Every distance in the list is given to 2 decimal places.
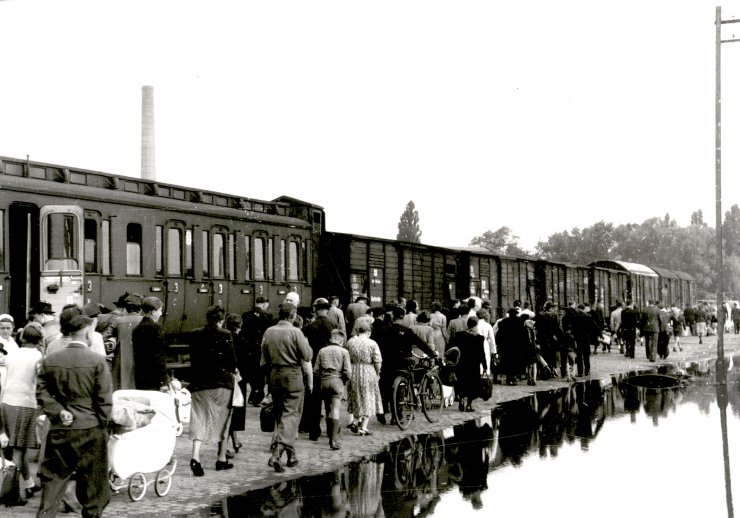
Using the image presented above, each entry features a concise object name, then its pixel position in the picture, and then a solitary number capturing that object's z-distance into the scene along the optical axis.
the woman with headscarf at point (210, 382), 10.00
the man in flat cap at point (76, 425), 6.92
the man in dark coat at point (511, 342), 20.34
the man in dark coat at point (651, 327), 28.08
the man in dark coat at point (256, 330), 13.77
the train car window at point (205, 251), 20.97
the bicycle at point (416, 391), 13.89
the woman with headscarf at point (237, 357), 11.10
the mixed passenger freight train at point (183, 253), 16.55
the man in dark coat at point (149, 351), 9.69
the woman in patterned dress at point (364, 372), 13.12
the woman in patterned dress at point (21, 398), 8.62
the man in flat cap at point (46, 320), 9.77
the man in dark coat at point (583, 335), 22.53
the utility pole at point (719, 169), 20.71
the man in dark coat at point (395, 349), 14.07
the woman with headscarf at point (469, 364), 16.31
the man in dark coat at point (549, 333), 21.42
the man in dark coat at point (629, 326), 30.00
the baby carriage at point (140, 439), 8.23
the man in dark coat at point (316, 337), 13.17
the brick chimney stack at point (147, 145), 42.19
